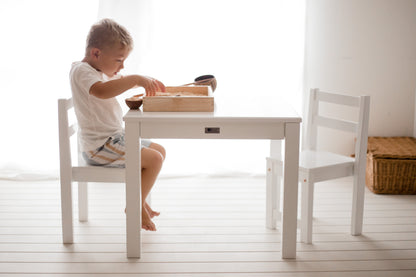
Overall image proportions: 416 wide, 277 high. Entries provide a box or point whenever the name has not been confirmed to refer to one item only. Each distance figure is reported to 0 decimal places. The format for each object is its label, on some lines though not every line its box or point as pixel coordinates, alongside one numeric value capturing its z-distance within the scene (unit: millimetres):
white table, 1978
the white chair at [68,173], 2195
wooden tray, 2064
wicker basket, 2984
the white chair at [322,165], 2240
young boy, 2221
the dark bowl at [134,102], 2104
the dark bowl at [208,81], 2471
